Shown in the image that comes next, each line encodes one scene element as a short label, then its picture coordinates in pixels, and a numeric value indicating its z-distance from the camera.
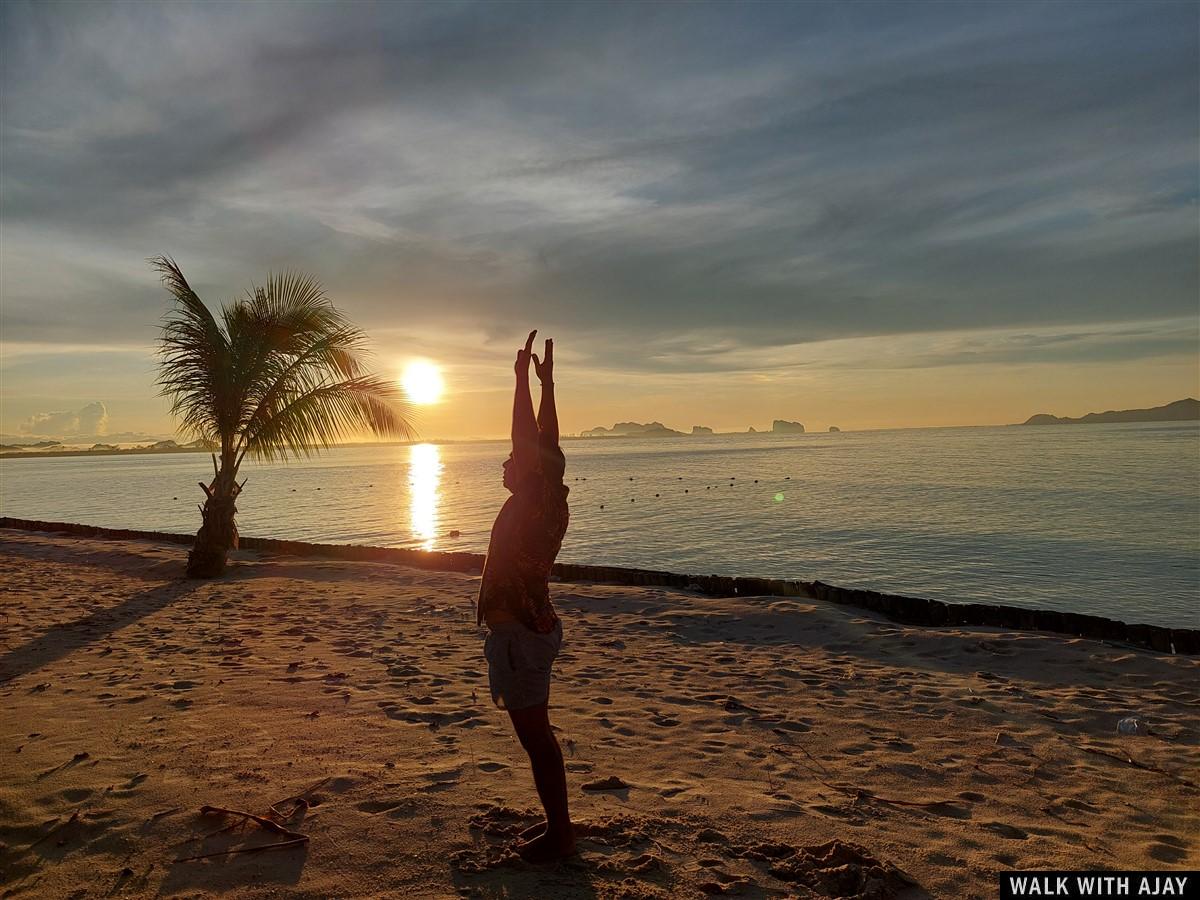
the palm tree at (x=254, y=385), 14.68
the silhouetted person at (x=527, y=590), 3.67
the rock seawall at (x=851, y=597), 9.94
